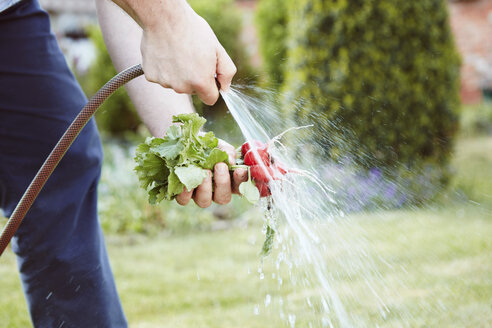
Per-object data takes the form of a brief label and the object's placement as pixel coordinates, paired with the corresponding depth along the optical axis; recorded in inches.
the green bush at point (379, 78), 195.8
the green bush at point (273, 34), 319.0
